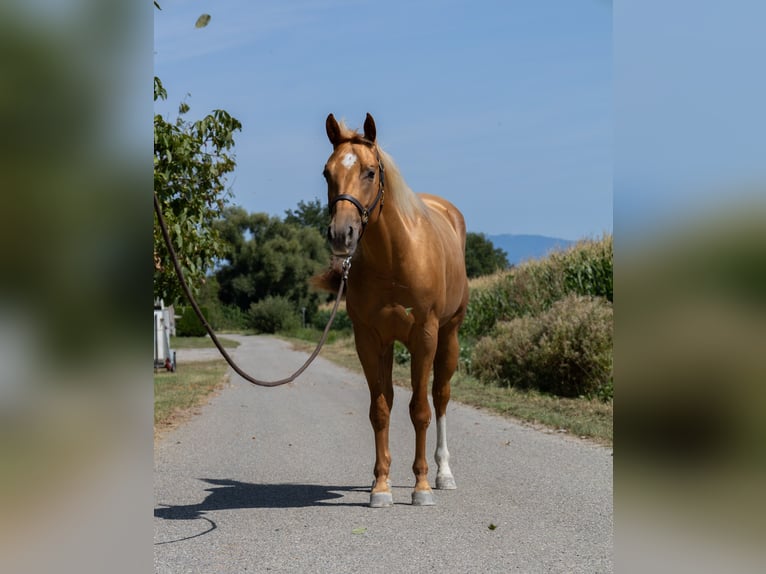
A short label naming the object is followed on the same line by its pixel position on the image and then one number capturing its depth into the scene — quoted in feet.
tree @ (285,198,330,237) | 288.71
